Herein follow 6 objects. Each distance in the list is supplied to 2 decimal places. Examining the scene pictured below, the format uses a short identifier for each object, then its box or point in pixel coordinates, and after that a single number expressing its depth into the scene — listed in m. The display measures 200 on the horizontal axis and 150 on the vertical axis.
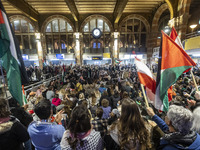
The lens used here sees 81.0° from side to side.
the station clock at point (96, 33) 20.19
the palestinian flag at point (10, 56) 2.07
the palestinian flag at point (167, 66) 2.41
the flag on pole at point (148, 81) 2.86
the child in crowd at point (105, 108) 3.17
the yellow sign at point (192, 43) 10.44
